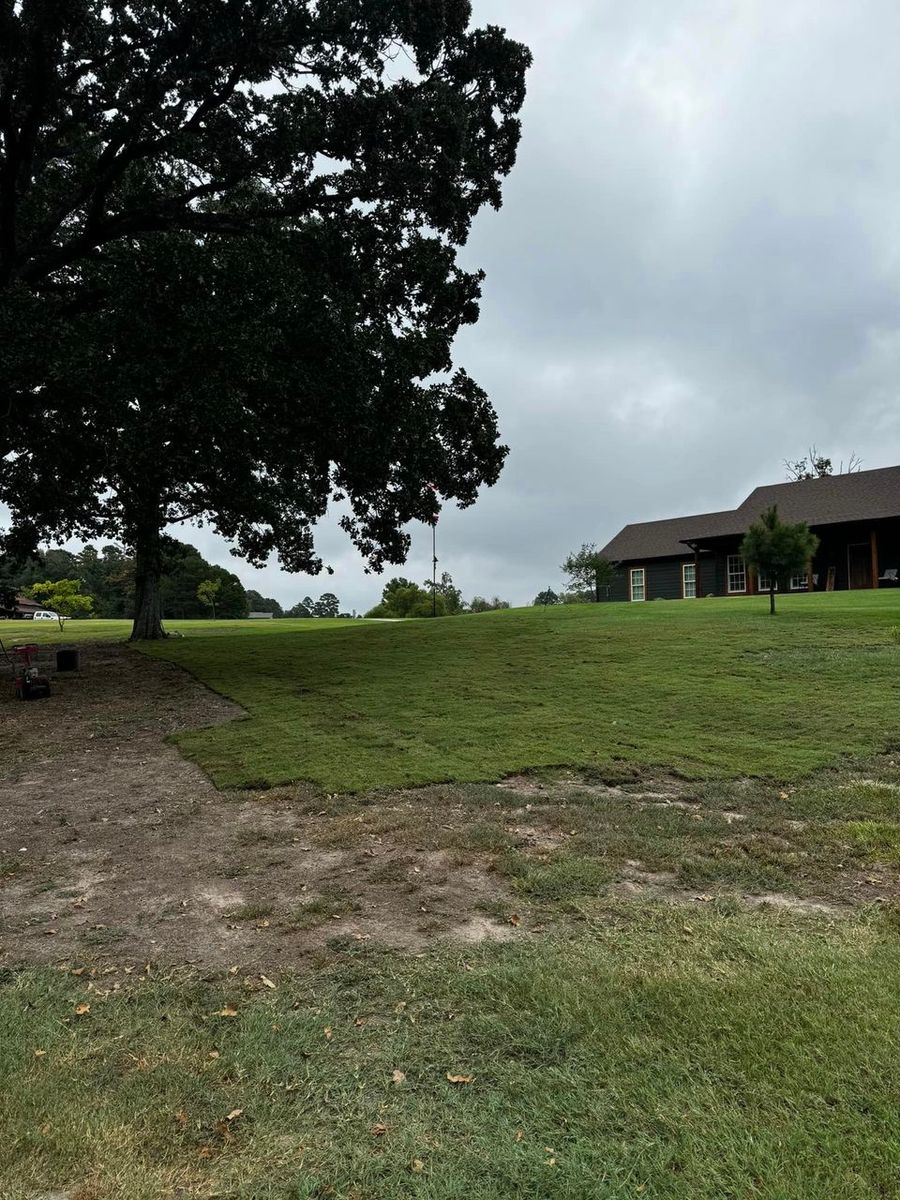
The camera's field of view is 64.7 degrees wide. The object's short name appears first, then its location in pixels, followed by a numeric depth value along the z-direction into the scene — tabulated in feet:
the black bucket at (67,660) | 50.96
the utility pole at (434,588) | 168.94
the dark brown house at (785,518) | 97.81
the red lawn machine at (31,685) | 39.65
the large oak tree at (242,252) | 35.35
